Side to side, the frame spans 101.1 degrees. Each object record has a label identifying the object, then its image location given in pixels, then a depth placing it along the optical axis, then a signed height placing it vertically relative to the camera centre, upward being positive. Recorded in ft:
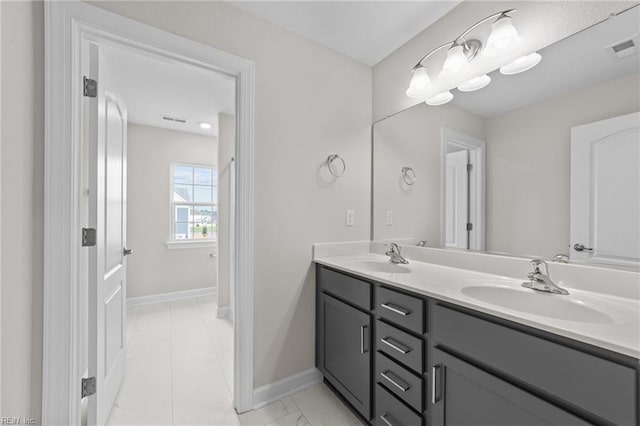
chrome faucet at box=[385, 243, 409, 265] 5.88 -0.95
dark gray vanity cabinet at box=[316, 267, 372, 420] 4.58 -2.40
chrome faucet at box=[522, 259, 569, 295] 3.53 -0.92
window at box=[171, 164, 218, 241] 12.78 +0.53
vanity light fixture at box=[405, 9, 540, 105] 4.17 +2.83
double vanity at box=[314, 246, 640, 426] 2.19 -1.50
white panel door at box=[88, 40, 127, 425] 4.24 -0.59
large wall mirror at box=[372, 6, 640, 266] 3.32 +0.90
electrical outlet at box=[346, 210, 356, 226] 6.72 -0.12
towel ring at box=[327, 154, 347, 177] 6.37 +1.25
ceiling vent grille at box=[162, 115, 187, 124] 10.81 +3.93
